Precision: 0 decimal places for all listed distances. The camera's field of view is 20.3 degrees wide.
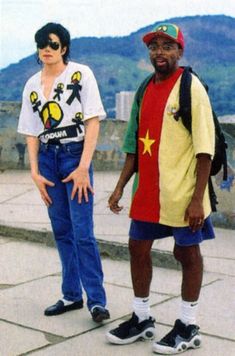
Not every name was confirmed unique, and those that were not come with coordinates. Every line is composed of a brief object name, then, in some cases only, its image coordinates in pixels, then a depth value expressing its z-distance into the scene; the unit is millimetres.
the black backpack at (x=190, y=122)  3275
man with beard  3291
